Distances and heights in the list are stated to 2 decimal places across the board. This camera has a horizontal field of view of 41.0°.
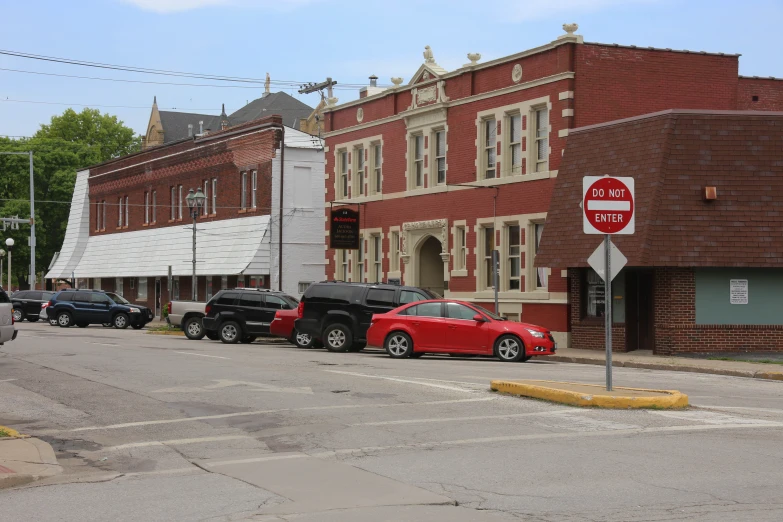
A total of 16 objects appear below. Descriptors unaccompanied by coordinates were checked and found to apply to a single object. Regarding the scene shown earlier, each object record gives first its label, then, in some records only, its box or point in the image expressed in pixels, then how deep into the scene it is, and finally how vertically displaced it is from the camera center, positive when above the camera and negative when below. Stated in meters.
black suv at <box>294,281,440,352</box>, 27.44 -0.38
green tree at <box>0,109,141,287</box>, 80.25 +8.41
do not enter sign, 14.48 +1.23
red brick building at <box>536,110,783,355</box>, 26.52 +1.63
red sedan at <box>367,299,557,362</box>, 24.30 -0.93
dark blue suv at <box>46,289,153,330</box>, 44.69 -0.72
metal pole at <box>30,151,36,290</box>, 59.05 +2.80
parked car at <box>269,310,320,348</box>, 30.12 -0.99
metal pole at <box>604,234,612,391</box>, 14.52 -0.03
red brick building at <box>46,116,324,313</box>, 48.03 +4.01
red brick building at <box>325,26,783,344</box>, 31.41 +5.06
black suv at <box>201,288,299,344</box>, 32.22 -0.58
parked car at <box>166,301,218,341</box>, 35.09 -0.84
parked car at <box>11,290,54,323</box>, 50.88 -0.52
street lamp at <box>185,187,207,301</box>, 39.62 +3.56
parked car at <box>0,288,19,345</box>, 21.72 -0.60
